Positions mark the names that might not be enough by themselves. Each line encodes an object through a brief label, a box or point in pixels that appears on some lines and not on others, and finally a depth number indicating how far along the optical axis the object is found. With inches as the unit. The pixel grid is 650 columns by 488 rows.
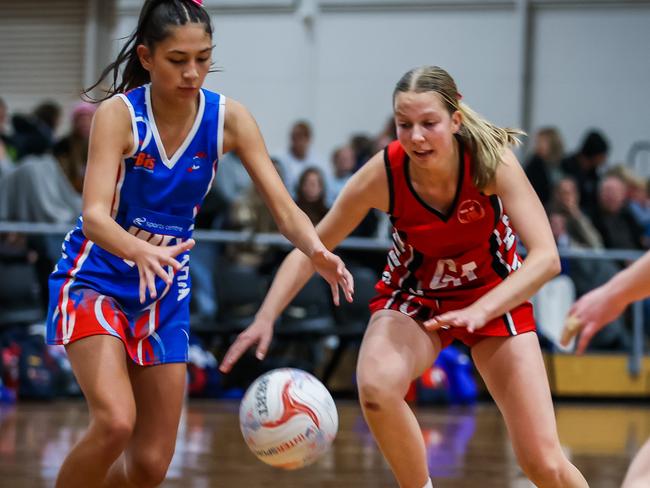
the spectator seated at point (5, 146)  729.3
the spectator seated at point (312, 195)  705.4
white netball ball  311.7
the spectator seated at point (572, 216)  771.8
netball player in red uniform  303.5
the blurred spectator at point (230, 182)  737.5
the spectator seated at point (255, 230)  727.0
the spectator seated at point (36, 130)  760.7
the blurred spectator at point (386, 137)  708.9
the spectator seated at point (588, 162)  859.1
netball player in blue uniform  292.3
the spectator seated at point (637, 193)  832.3
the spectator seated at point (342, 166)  801.1
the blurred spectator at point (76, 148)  689.1
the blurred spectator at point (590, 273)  757.2
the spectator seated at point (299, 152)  792.8
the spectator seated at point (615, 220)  796.8
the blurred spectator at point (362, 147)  834.7
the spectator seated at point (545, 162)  831.8
